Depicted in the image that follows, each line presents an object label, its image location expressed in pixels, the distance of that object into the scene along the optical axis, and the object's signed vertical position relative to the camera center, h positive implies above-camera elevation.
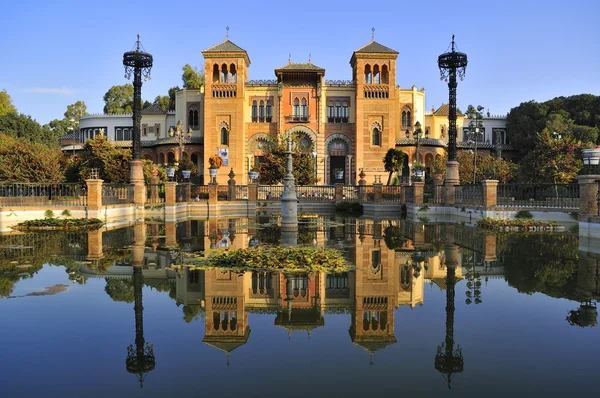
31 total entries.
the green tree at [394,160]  41.47 +2.39
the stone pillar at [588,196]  15.36 -0.24
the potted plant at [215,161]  40.34 +2.38
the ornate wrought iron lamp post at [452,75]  27.42 +6.27
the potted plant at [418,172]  32.44 +1.11
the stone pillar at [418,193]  27.19 -0.20
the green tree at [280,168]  40.03 +1.76
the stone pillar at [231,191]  34.56 -0.07
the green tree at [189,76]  65.69 +14.97
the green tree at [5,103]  61.41 +11.06
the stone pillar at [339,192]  34.94 -0.16
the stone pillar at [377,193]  32.88 -0.23
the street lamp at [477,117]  33.59 +4.90
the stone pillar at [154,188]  28.95 +0.16
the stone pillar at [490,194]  21.36 -0.22
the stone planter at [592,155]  17.05 +1.11
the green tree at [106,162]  35.34 +2.03
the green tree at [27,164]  26.66 +1.49
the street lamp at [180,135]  45.36 +5.57
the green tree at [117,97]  74.56 +13.84
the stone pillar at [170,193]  26.50 -0.12
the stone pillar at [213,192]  31.37 -0.12
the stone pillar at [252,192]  33.25 -0.11
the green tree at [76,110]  82.00 +13.20
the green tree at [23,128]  52.25 +6.70
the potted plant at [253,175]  35.27 +1.05
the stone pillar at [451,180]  26.22 +0.46
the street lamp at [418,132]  41.70 +4.70
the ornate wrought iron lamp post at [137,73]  29.88 +7.07
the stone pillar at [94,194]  21.66 -0.11
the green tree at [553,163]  34.19 +1.76
